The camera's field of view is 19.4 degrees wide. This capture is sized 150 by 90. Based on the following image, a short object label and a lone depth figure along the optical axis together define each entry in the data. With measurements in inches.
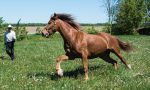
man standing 987.3
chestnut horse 575.5
